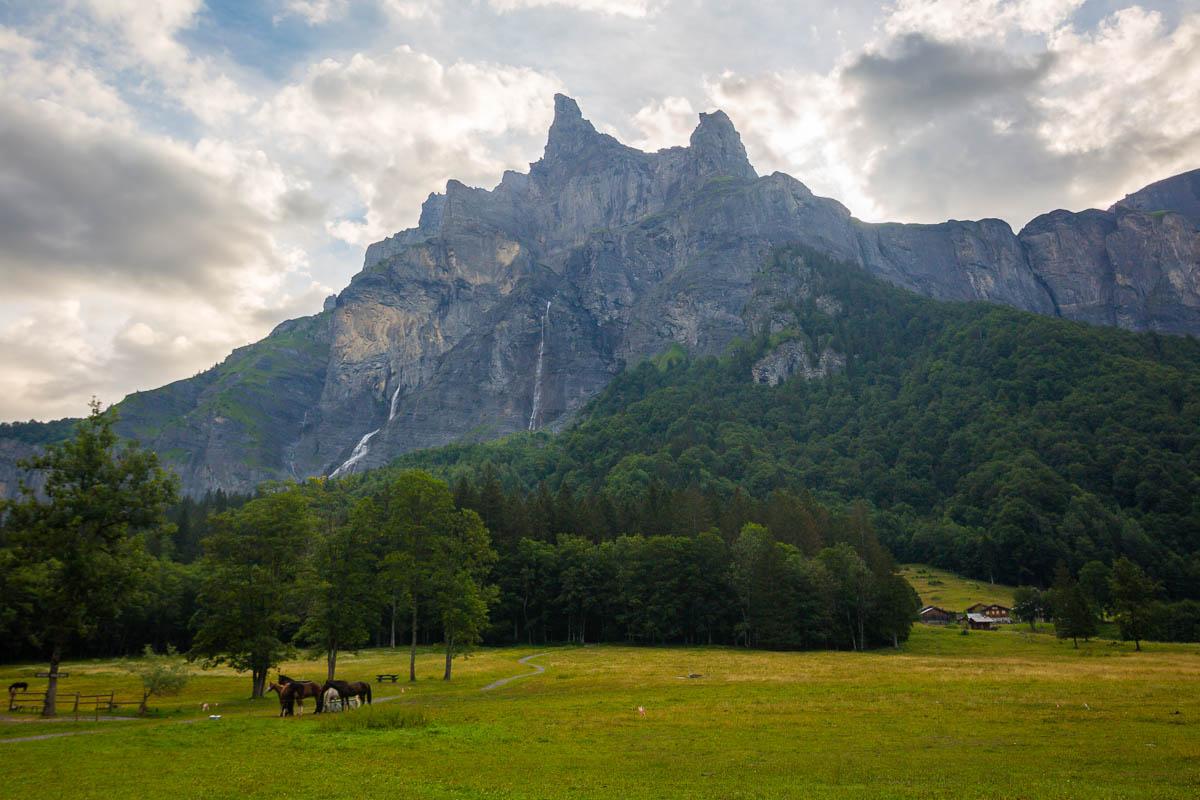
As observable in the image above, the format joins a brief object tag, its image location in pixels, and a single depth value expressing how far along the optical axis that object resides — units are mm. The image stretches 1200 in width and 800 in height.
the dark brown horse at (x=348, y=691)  35438
